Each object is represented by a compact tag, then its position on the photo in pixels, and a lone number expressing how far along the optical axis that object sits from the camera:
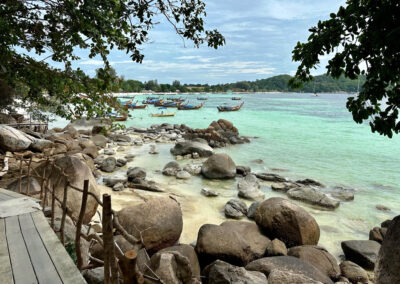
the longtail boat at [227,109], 48.19
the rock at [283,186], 9.45
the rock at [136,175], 9.21
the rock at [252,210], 6.92
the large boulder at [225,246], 4.48
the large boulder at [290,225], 5.37
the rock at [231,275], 3.47
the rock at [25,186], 5.64
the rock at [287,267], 3.88
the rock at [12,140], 10.03
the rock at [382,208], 8.48
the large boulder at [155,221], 4.64
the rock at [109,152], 13.81
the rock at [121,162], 11.64
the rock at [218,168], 10.38
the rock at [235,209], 6.96
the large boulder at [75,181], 5.38
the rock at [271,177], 10.55
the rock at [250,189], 8.43
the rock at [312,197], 8.02
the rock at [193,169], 10.91
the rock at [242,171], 11.15
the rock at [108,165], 10.64
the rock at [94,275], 2.95
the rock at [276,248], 4.74
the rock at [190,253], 4.19
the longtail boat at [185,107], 49.37
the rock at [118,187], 8.34
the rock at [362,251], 5.01
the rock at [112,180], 8.73
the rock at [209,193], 8.49
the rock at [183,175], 10.28
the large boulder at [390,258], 3.33
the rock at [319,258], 4.52
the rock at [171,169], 10.62
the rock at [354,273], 4.51
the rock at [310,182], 10.61
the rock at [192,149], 14.36
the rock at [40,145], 10.97
